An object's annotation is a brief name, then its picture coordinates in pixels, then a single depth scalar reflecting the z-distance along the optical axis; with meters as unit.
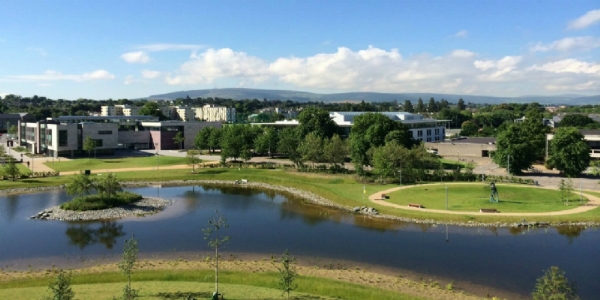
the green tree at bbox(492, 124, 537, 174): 59.47
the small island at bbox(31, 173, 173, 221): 40.84
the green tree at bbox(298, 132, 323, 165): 64.62
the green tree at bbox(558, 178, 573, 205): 43.34
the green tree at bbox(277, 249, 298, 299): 19.85
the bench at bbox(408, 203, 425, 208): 42.24
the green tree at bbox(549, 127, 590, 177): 57.06
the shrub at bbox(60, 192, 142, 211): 42.50
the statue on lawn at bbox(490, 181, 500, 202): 43.48
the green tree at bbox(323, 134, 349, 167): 63.31
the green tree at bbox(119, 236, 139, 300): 20.45
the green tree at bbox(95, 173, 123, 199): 44.47
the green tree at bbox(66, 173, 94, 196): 43.56
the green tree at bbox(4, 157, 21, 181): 57.78
